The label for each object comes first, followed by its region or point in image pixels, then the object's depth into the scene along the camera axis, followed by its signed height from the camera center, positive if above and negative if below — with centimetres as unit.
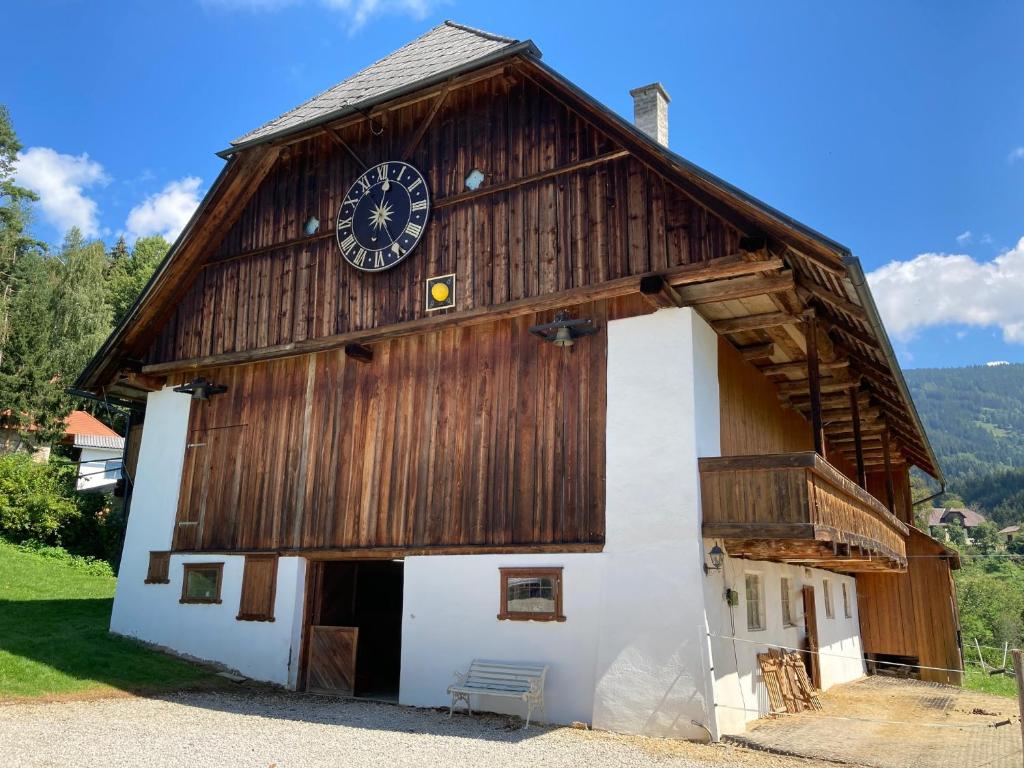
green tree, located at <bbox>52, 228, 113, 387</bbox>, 3816 +1235
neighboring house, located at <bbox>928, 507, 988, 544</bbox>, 12538 +1347
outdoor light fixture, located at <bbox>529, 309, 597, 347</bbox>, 1296 +401
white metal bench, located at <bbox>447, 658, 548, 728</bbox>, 1190 -123
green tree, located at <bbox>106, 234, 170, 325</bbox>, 4728 +1809
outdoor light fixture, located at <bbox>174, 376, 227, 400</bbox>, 1702 +387
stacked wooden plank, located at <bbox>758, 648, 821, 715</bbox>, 1359 -131
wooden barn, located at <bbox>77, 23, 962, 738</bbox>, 1179 +319
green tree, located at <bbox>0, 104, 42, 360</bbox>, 4056 +1798
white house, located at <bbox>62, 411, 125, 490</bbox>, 3584 +584
